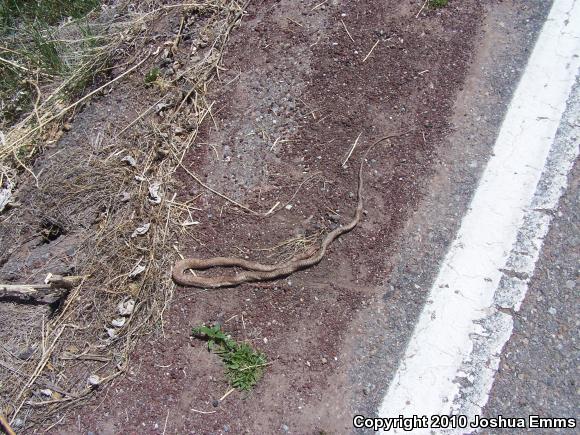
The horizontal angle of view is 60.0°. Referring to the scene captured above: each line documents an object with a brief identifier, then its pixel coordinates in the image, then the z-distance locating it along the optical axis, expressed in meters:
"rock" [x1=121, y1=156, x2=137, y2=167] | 3.35
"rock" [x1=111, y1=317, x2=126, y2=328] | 2.80
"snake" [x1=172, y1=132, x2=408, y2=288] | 2.77
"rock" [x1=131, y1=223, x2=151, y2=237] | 3.05
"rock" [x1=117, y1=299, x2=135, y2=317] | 2.83
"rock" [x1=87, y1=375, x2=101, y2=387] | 2.66
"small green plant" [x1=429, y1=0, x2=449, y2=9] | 3.40
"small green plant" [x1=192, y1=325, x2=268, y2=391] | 2.54
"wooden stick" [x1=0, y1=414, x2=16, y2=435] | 2.64
